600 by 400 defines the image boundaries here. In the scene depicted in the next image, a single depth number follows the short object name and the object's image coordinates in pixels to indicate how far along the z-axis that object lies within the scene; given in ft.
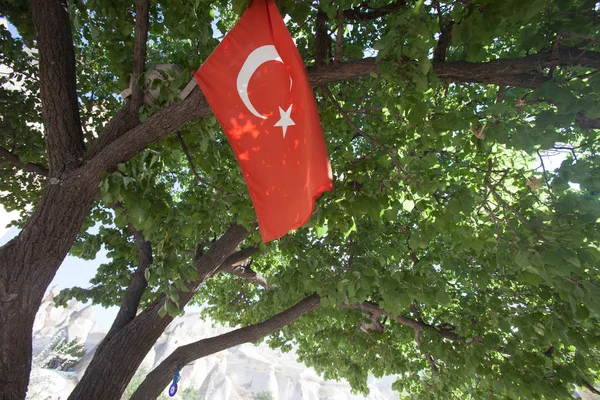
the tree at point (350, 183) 7.31
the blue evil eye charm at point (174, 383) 16.10
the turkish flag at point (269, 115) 6.42
